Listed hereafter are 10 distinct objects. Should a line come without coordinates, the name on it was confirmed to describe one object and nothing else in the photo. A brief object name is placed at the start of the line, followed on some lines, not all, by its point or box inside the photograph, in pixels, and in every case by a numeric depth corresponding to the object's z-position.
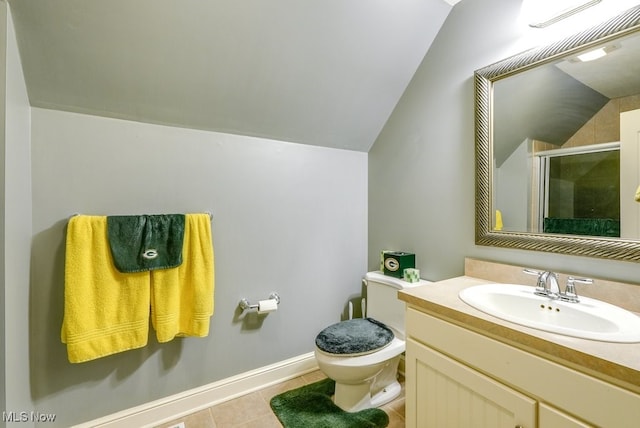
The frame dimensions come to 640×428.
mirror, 1.03
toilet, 1.43
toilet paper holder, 1.73
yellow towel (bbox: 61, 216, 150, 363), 1.26
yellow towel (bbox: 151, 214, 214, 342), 1.45
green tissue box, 1.77
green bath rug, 1.47
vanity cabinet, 0.69
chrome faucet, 1.05
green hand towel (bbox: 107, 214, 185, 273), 1.35
